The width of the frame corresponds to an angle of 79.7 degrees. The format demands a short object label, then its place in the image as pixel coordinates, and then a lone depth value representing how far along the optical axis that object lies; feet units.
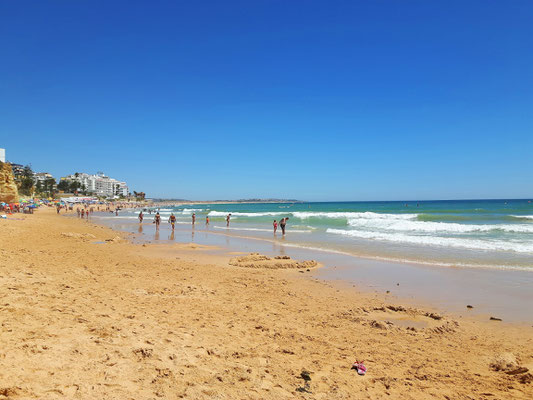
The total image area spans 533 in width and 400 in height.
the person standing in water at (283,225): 79.09
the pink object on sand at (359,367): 14.13
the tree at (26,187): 286.87
